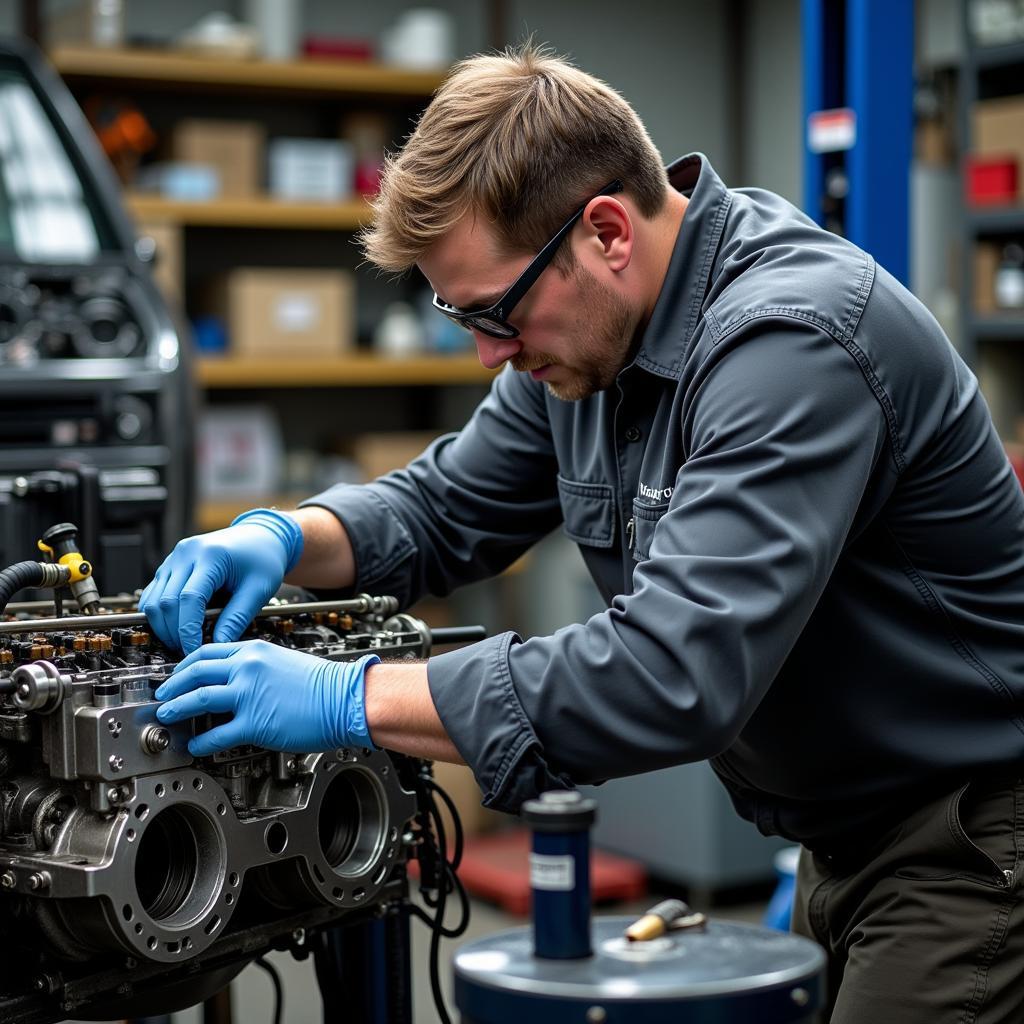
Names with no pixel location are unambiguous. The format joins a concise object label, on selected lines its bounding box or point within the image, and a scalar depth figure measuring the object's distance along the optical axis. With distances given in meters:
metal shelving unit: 4.82
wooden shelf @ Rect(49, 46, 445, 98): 4.49
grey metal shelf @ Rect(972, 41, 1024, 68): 4.78
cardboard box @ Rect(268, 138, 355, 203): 4.91
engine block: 1.41
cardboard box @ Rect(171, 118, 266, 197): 4.71
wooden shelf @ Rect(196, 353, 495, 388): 4.63
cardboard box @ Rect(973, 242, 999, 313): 4.98
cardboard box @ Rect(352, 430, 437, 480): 4.87
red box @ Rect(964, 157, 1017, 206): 4.82
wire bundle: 1.80
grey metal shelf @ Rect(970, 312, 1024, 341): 4.84
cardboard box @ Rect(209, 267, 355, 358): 4.70
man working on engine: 1.40
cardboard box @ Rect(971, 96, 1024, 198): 4.78
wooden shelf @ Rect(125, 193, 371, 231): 4.53
